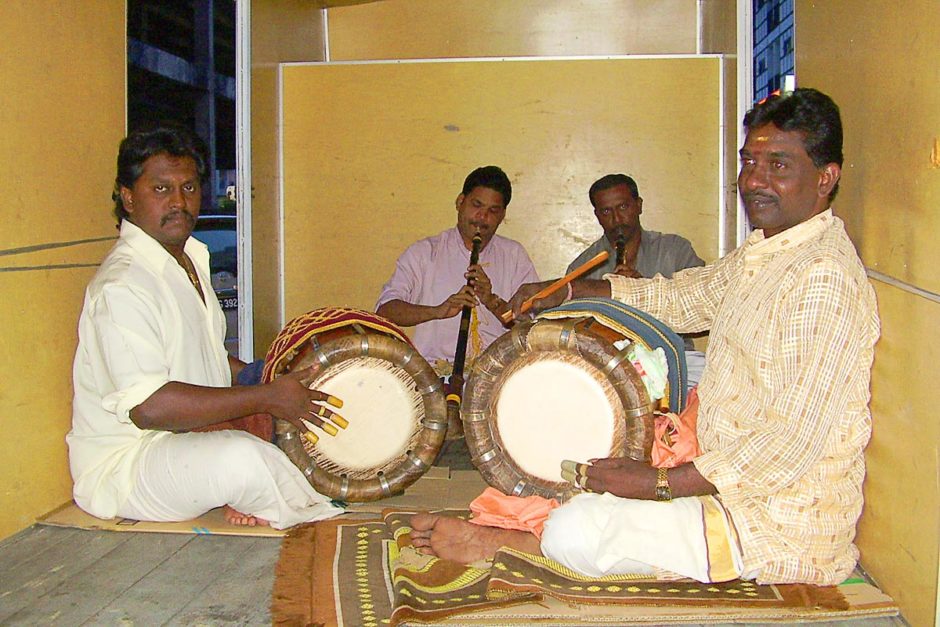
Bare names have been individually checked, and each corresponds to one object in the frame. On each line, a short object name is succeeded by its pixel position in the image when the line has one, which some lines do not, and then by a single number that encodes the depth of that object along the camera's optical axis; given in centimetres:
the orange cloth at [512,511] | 299
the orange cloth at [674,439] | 290
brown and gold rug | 252
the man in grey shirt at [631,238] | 499
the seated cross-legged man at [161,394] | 311
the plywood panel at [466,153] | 594
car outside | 519
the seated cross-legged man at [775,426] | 243
